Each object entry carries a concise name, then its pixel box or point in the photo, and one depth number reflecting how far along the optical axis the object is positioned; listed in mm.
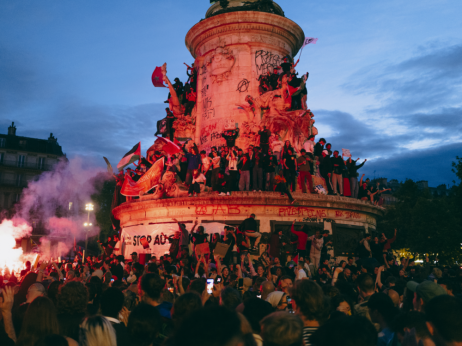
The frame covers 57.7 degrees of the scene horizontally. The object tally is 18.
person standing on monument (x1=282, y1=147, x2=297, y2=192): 19422
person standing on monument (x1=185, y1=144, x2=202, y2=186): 20312
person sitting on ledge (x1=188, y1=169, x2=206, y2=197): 19609
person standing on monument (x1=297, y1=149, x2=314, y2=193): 19578
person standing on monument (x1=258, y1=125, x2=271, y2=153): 20484
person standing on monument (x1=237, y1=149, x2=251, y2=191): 19422
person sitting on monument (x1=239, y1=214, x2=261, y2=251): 17250
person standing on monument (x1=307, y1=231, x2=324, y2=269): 17094
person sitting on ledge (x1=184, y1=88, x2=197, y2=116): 25844
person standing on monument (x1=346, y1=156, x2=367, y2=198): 21156
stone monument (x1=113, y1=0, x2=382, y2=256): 19391
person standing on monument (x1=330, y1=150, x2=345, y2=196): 20547
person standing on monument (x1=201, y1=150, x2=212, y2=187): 20078
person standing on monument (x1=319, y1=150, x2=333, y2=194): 20391
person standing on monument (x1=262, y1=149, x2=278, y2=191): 19266
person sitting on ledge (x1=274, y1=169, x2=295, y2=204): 18866
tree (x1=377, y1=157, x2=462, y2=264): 38938
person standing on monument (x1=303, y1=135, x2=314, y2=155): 22078
